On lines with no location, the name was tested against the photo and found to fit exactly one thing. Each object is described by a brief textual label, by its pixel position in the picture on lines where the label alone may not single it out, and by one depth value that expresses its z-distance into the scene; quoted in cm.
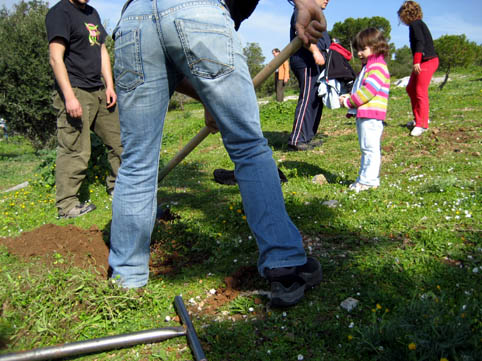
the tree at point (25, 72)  1009
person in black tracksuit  642
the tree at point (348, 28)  4916
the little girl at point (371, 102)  413
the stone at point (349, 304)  215
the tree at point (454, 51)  1770
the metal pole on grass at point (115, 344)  180
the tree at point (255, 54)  3981
